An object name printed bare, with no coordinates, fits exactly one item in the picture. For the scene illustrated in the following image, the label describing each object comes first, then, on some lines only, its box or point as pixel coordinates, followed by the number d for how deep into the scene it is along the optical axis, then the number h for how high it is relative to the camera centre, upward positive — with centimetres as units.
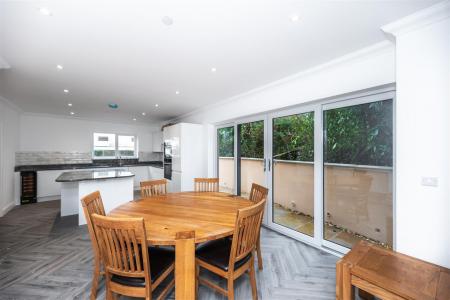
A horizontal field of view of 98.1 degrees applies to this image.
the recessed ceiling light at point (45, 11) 150 +108
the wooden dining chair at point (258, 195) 222 -57
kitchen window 648 +13
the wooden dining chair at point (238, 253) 150 -92
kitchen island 347 -74
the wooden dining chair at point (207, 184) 323 -59
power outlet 160 -25
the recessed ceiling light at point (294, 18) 161 +111
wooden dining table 140 -63
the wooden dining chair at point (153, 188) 278 -56
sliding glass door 229 -26
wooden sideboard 126 -90
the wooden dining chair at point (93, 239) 160 -74
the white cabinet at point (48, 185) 508 -94
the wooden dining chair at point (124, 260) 128 -78
